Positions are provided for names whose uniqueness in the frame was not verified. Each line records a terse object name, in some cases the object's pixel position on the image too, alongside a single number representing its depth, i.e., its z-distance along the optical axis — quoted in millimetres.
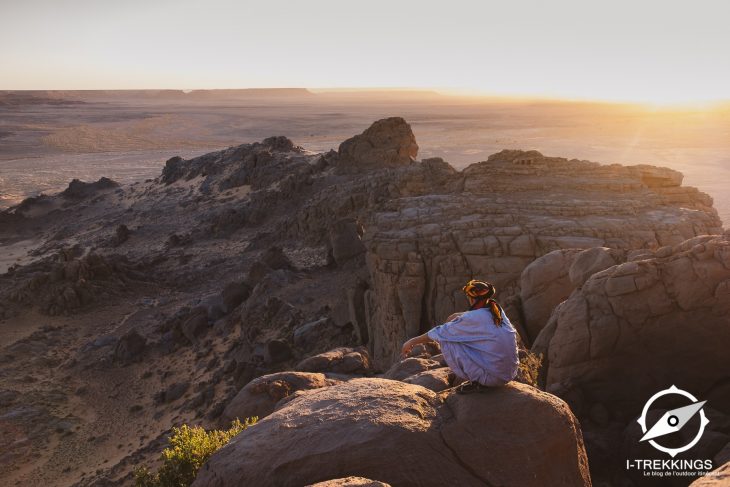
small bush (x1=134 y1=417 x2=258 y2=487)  7594
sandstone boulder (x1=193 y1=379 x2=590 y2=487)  5668
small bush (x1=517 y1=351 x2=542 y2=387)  7688
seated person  6266
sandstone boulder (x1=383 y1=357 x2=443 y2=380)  9141
